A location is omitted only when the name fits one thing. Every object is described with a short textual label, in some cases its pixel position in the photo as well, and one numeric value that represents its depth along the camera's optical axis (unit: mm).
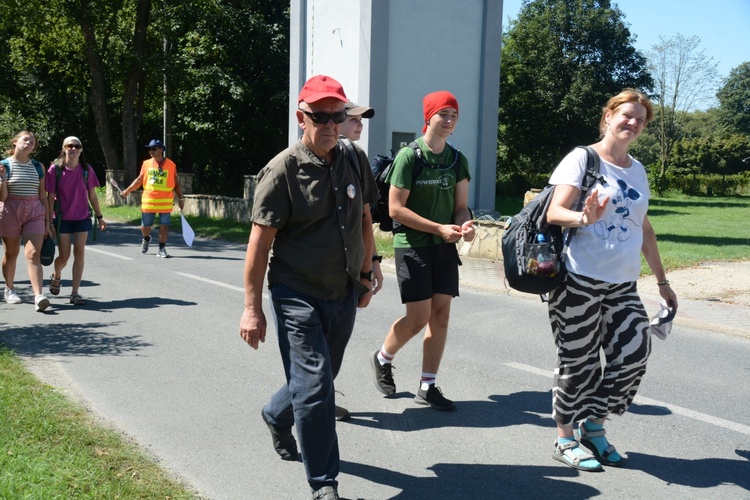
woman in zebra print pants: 4199
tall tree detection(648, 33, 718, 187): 60188
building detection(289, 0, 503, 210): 18594
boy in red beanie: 5102
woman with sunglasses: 8977
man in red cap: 3678
